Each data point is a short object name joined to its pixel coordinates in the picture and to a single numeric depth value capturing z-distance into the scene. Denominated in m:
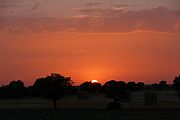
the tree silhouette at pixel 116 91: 113.94
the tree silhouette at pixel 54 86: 118.56
